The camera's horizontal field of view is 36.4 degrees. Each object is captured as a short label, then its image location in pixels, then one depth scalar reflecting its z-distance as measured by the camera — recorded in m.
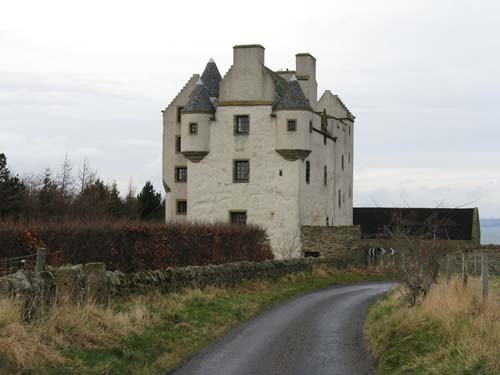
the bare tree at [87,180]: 74.19
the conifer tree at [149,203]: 68.75
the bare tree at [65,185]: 69.16
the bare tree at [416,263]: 20.92
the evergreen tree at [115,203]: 66.29
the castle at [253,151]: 50.25
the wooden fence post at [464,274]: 21.87
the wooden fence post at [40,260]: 16.68
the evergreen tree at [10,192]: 50.61
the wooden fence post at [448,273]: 23.42
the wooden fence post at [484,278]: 17.10
